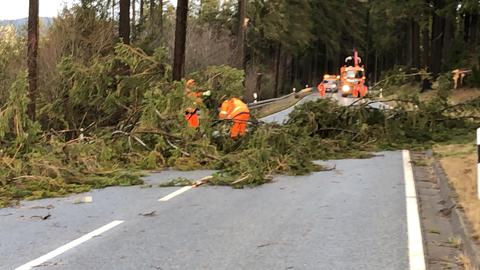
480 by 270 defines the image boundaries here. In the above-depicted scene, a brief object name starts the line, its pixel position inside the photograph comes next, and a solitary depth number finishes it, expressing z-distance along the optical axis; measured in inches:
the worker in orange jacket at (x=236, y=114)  564.4
